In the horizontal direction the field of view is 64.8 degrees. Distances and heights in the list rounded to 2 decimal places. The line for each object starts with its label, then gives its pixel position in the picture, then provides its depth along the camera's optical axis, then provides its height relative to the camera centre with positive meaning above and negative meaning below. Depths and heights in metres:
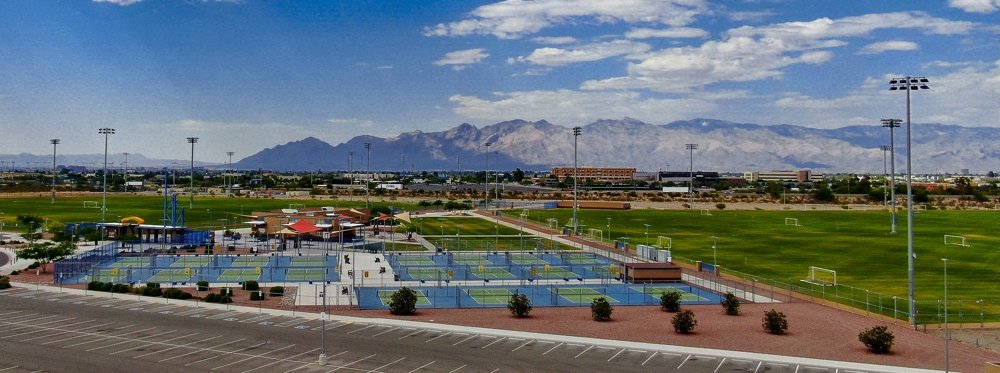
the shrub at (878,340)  39.88 -6.98
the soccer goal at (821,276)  66.56 -6.67
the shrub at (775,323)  44.47 -6.96
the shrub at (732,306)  50.59 -6.85
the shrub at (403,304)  49.28 -6.90
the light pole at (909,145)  48.56 +3.70
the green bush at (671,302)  51.38 -6.78
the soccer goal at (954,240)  98.94 -4.75
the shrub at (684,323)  44.28 -7.00
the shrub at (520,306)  48.91 -6.86
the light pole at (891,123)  89.11 +9.09
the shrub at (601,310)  47.97 -6.92
